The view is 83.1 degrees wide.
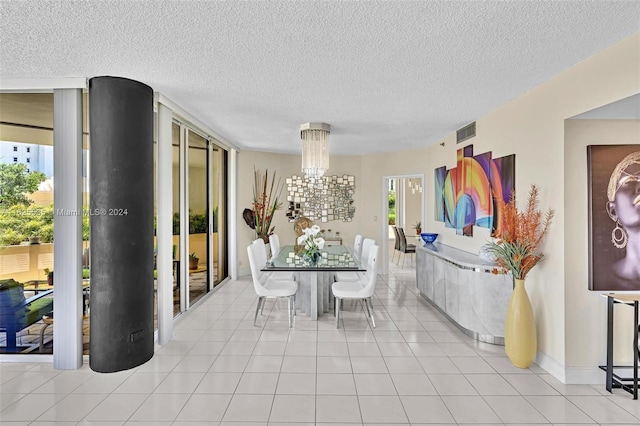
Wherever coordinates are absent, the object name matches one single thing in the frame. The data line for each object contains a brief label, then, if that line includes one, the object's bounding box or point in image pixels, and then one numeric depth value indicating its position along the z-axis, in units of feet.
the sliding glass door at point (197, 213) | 15.58
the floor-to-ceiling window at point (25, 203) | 10.93
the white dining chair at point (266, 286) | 14.21
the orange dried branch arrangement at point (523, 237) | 10.61
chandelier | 16.30
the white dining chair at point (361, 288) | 13.94
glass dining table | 13.70
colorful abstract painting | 13.15
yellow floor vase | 10.59
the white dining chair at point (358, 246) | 20.65
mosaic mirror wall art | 26.68
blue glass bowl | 18.94
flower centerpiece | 15.15
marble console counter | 12.30
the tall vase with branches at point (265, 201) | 24.82
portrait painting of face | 9.73
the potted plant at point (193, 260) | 18.26
